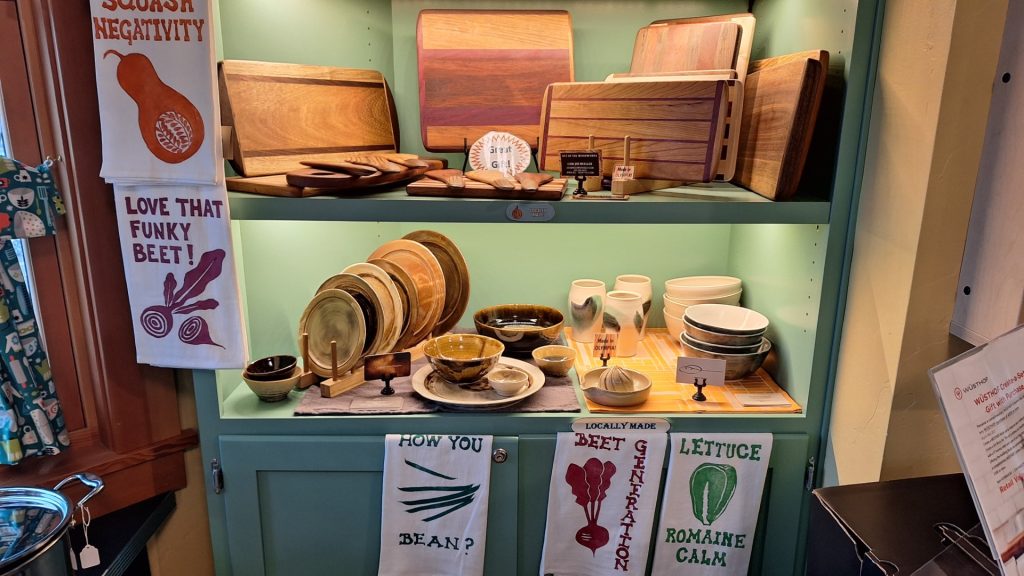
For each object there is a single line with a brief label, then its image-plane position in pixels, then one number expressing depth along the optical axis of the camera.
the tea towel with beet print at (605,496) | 1.48
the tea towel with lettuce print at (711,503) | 1.48
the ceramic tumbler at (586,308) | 1.79
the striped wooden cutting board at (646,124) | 1.48
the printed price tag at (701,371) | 1.50
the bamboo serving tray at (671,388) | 1.52
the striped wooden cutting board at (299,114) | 1.51
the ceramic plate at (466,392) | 1.49
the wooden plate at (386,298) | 1.63
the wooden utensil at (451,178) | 1.41
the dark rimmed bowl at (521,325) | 1.74
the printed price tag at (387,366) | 1.55
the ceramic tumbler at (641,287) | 1.83
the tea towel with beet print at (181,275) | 1.36
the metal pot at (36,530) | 1.08
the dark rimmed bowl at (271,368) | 1.57
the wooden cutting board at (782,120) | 1.34
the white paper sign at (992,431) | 0.91
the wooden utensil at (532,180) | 1.39
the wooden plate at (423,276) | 1.73
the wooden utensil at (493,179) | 1.40
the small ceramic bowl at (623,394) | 1.50
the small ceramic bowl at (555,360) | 1.66
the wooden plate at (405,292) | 1.68
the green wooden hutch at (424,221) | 1.40
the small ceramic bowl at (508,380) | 1.52
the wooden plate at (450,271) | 1.85
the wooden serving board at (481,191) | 1.39
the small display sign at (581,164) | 1.44
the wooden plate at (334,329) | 1.59
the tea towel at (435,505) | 1.48
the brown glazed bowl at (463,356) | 1.54
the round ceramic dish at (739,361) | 1.59
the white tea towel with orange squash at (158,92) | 1.28
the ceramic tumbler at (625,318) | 1.77
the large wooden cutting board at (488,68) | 1.74
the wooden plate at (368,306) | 1.61
